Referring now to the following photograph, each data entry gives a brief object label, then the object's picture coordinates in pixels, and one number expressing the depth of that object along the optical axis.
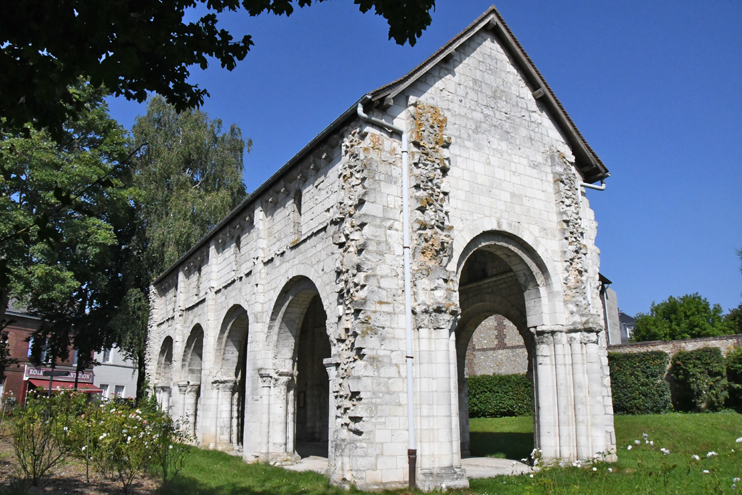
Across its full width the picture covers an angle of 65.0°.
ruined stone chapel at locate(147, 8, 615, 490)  10.05
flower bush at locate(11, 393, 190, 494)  8.78
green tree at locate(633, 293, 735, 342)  37.31
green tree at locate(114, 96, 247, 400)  25.97
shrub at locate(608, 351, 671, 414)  19.86
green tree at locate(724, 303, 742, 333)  32.72
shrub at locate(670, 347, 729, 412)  19.38
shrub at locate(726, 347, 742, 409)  19.52
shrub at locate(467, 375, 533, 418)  24.83
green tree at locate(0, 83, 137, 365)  19.97
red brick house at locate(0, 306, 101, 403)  33.12
